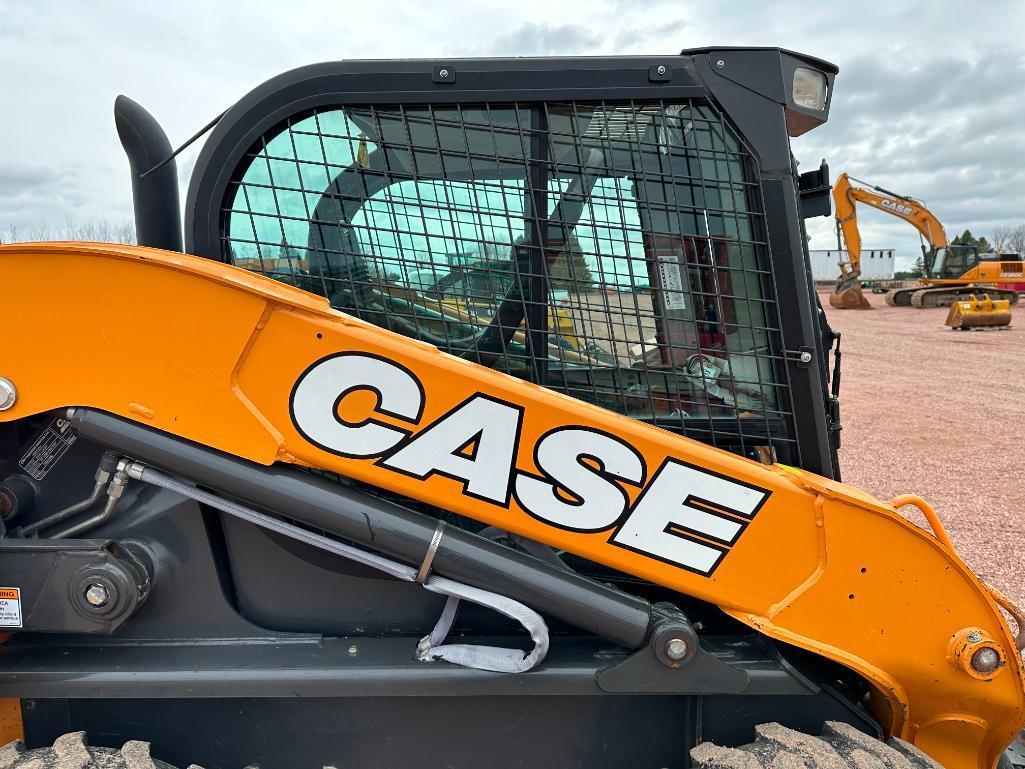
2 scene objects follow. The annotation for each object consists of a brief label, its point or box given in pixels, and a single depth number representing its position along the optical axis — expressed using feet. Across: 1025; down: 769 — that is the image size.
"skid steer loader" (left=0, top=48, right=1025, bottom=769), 5.41
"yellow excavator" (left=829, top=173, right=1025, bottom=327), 72.08
